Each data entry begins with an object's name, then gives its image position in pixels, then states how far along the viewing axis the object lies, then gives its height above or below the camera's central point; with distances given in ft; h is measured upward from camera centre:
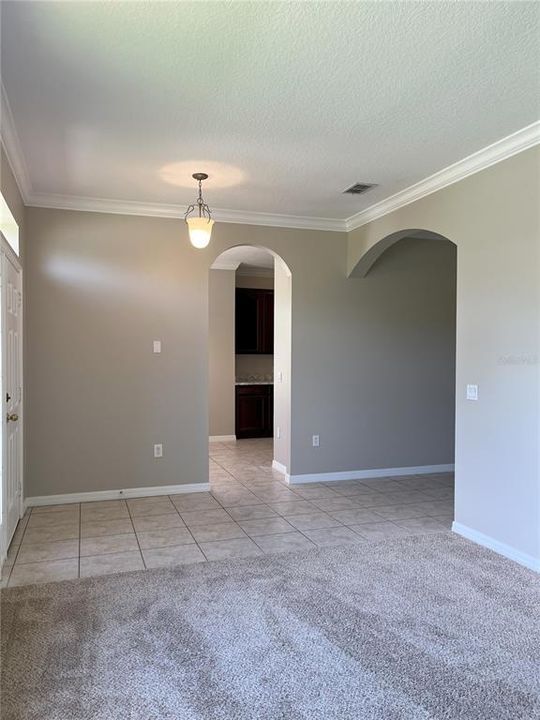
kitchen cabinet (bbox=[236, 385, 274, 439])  27.40 -3.26
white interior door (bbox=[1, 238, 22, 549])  11.28 -1.00
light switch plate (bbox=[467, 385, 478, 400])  12.30 -1.00
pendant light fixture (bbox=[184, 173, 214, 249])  13.39 +3.11
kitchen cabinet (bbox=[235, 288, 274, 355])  28.58 +1.53
